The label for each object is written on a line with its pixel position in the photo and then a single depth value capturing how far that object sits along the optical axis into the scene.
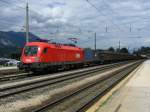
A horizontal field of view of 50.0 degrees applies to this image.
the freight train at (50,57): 14.64
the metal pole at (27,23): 17.94
